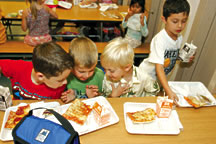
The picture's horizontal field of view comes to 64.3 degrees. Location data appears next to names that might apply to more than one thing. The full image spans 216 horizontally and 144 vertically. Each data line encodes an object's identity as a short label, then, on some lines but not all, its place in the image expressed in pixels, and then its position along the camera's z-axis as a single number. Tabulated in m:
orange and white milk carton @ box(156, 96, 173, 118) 1.18
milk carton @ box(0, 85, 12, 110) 1.14
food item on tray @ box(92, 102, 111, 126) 1.18
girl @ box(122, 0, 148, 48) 2.74
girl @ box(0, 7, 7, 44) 2.90
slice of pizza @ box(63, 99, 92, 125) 1.17
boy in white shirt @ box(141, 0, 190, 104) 1.60
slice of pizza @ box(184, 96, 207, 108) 1.36
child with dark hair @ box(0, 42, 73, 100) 1.23
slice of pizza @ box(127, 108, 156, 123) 1.19
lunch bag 0.84
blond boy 1.42
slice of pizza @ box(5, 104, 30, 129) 1.10
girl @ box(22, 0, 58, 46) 2.74
